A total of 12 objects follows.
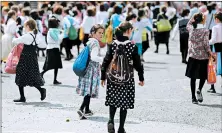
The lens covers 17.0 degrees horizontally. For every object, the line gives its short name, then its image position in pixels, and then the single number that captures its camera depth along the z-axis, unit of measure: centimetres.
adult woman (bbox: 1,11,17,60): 1700
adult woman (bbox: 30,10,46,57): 1898
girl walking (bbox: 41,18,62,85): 1495
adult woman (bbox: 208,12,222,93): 1398
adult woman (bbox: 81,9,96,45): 2152
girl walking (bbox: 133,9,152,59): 1922
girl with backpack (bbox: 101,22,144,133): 948
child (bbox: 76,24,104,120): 1064
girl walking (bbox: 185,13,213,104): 1276
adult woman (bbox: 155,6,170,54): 2217
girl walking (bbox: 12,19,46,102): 1251
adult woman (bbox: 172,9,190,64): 1922
